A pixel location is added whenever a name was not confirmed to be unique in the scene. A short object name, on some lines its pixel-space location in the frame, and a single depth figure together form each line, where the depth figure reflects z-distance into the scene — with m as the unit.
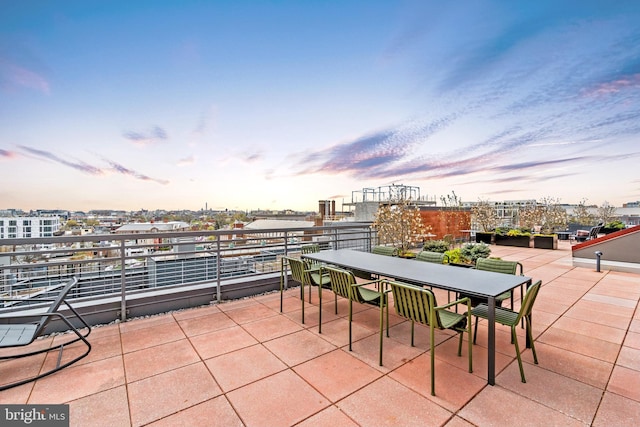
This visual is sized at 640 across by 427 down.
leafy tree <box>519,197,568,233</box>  10.91
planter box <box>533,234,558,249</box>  9.73
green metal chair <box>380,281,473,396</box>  2.06
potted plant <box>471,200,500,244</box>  11.53
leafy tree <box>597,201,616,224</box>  14.53
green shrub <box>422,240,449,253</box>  5.75
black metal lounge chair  2.12
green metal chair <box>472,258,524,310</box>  3.12
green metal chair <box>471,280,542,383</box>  2.15
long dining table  2.12
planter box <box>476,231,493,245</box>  11.29
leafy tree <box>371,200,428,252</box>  6.11
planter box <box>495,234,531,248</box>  10.33
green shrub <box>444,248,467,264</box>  5.10
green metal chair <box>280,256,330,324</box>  3.48
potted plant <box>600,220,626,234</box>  10.25
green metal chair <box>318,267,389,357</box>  2.70
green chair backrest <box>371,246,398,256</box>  4.42
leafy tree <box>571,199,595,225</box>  14.57
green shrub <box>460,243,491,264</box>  5.25
